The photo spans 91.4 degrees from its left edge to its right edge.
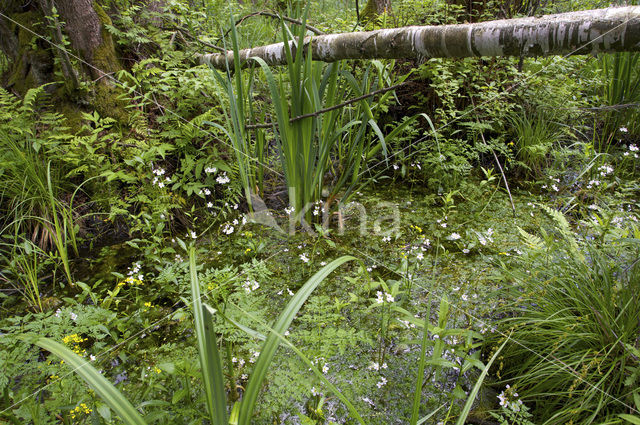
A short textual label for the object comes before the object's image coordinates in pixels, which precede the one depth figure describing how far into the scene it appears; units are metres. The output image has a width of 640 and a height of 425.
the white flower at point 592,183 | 2.28
